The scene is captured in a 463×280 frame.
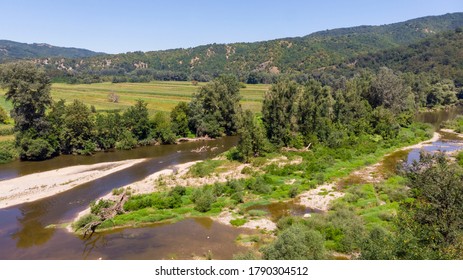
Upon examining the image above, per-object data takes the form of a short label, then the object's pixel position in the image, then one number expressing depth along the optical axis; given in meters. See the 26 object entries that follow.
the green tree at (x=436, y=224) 19.27
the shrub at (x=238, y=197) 41.09
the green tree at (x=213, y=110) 83.19
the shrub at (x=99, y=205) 37.50
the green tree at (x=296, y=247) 22.09
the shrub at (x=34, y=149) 61.97
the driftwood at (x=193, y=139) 80.98
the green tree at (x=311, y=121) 69.12
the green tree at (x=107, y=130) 71.62
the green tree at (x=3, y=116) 84.00
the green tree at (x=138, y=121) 76.69
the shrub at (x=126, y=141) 73.06
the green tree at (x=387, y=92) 90.88
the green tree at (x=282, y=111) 67.38
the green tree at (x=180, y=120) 82.56
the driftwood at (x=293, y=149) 65.84
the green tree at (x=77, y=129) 66.88
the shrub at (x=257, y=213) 37.62
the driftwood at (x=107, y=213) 34.53
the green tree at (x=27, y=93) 61.06
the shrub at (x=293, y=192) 42.94
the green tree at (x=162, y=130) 78.50
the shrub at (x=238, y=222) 35.40
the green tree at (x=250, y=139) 58.67
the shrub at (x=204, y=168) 52.02
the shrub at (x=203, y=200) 38.94
